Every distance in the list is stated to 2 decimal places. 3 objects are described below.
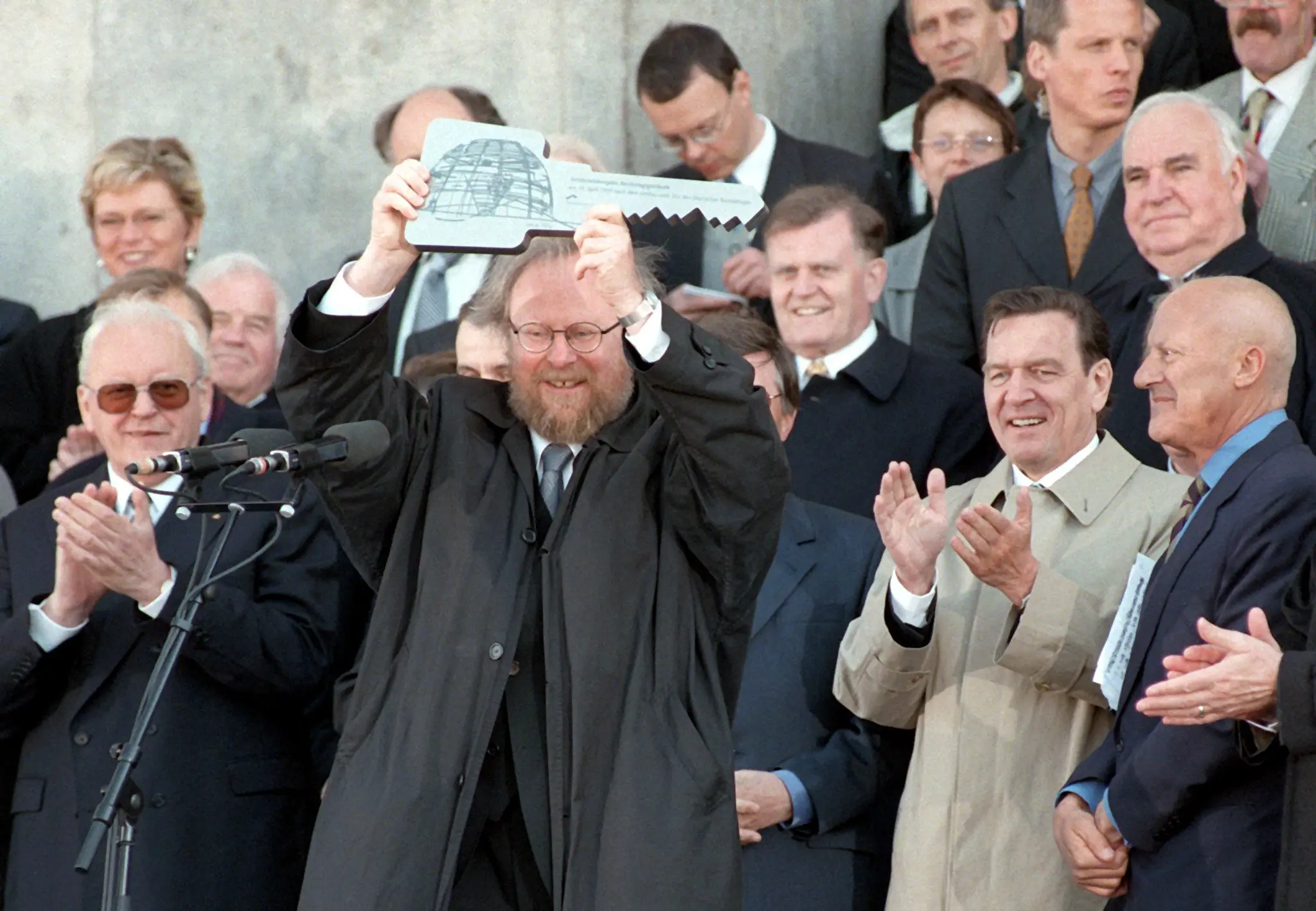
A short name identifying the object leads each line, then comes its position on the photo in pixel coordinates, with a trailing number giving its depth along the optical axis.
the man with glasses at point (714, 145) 14.10
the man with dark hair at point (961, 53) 15.59
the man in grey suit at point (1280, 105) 13.33
